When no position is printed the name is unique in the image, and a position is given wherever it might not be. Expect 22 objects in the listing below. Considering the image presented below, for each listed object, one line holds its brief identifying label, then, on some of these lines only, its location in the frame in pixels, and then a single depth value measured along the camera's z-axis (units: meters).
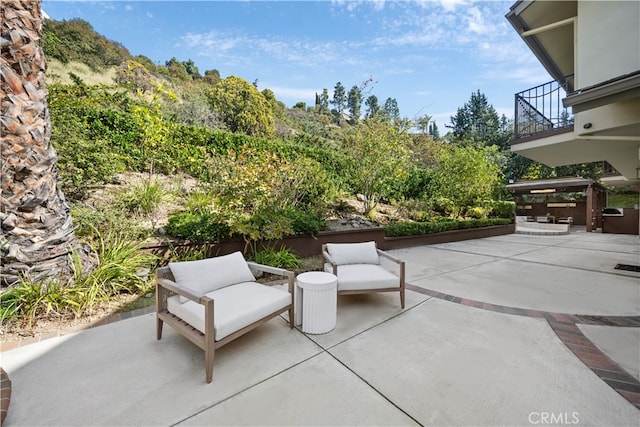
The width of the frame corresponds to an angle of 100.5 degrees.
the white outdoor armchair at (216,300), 2.20
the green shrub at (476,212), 12.50
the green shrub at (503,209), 13.53
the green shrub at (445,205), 11.77
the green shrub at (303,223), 5.97
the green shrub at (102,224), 4.15
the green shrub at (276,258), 5.06
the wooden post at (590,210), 14.27
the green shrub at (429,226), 8.07
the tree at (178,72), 25.73
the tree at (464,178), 11.34
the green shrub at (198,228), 4.75
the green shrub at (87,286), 2.91
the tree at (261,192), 5.12
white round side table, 2.86
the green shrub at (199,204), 5.68
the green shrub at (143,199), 5.37
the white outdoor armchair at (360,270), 3.42
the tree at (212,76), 28.30
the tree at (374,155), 8.77
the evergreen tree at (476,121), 36.11
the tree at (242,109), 16.28
